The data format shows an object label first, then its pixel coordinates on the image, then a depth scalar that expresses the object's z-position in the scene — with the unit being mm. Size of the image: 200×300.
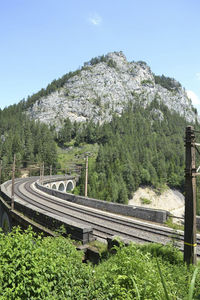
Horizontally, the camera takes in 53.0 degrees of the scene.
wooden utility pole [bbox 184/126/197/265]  7348
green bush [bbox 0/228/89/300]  3926
